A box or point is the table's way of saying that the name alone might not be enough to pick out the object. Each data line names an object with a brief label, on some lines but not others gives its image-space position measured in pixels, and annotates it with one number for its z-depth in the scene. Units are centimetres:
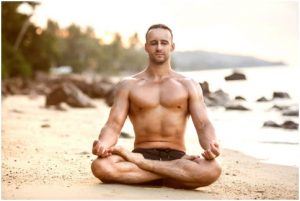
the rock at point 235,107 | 695
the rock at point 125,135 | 758
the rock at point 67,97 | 1230
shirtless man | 409
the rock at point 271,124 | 811
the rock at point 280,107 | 759
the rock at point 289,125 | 781
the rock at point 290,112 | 801
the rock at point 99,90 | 1791
